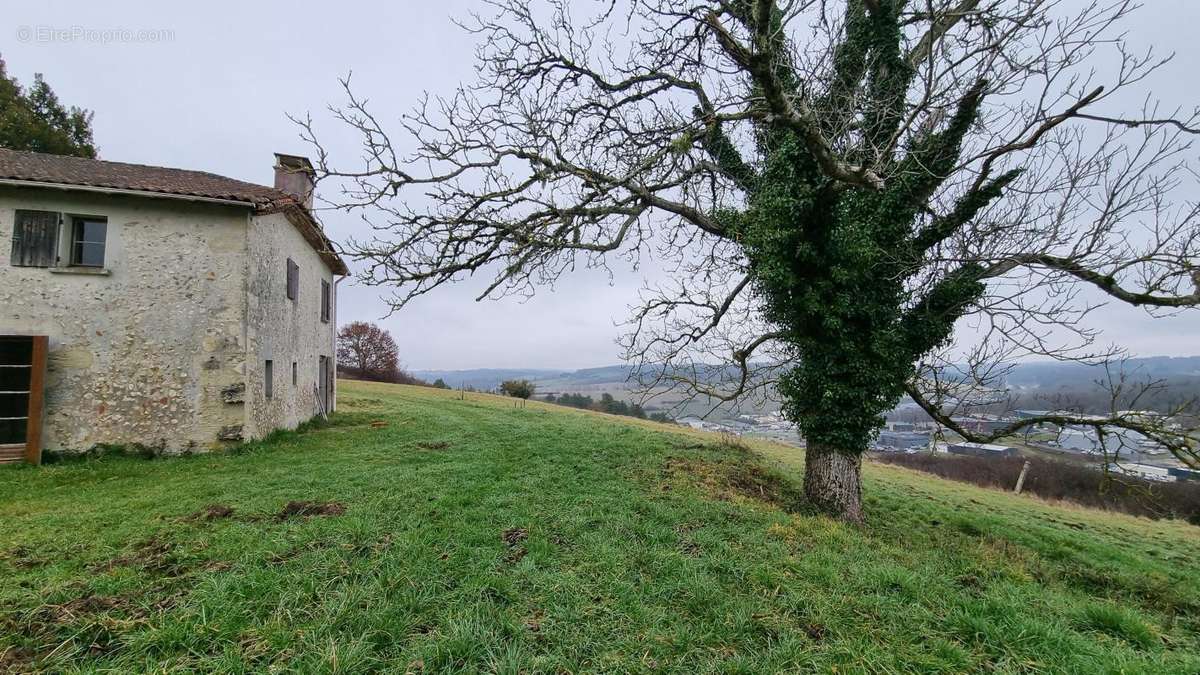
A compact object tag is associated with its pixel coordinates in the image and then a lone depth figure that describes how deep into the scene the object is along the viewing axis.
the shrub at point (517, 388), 33.47
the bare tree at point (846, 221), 6.07
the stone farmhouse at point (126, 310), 9.41
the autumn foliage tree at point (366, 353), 49.16
